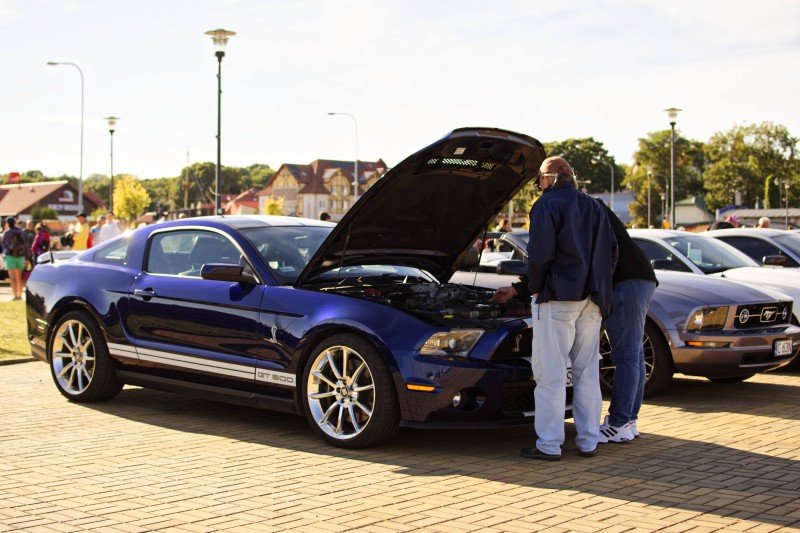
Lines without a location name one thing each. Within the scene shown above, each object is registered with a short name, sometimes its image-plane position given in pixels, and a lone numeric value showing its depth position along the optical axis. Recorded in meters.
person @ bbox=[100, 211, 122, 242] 20.73
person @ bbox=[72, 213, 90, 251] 25.95
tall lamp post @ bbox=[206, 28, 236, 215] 25.89
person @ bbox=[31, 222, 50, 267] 23.29
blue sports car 6.68
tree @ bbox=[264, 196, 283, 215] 137.21
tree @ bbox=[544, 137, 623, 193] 133.25
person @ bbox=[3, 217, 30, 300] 22.08
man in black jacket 7.23
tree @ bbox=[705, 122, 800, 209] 118.50
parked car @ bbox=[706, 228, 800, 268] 13.34
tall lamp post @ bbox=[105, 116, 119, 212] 44.88
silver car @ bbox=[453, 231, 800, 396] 8.97
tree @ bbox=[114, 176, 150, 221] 114.38
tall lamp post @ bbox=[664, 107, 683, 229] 34.47
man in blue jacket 6.50
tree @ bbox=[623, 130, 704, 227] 124.25
